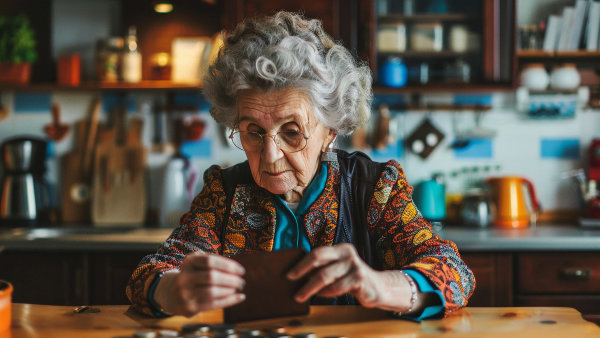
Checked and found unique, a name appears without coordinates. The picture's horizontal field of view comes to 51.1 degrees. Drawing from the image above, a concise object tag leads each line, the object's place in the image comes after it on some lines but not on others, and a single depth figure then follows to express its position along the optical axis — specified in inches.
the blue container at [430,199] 121.3
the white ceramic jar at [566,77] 126.0
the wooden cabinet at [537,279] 103.9
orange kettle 122.7
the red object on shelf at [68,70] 130.1
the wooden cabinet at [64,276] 108.5
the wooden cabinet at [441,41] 118.0
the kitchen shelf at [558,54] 125.3
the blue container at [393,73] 120.0
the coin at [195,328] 47.7
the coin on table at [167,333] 46.3
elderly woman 62.7
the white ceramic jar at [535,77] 126.6
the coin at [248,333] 45.6
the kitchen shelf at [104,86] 127.0
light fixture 128.3
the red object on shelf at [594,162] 126.2
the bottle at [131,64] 129.5
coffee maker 124.8
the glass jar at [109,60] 130.3
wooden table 47.7
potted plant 128.6
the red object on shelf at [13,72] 128.5
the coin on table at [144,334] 45.8
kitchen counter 103.7
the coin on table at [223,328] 46.6
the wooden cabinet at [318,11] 117.7
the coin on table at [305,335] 45.5
